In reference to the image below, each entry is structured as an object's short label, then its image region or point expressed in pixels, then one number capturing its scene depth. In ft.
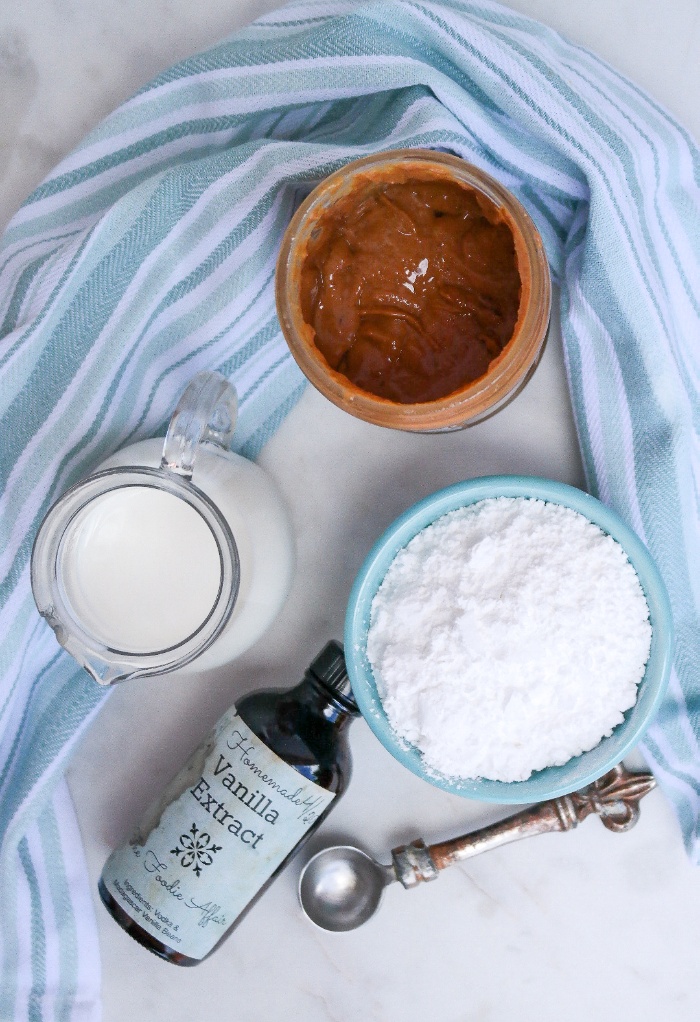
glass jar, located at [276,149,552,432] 1.96
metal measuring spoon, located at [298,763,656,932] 2.51
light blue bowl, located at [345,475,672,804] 2.16
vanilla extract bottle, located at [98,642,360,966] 2.29
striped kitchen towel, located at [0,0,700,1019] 2.23
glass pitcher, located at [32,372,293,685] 1.90
